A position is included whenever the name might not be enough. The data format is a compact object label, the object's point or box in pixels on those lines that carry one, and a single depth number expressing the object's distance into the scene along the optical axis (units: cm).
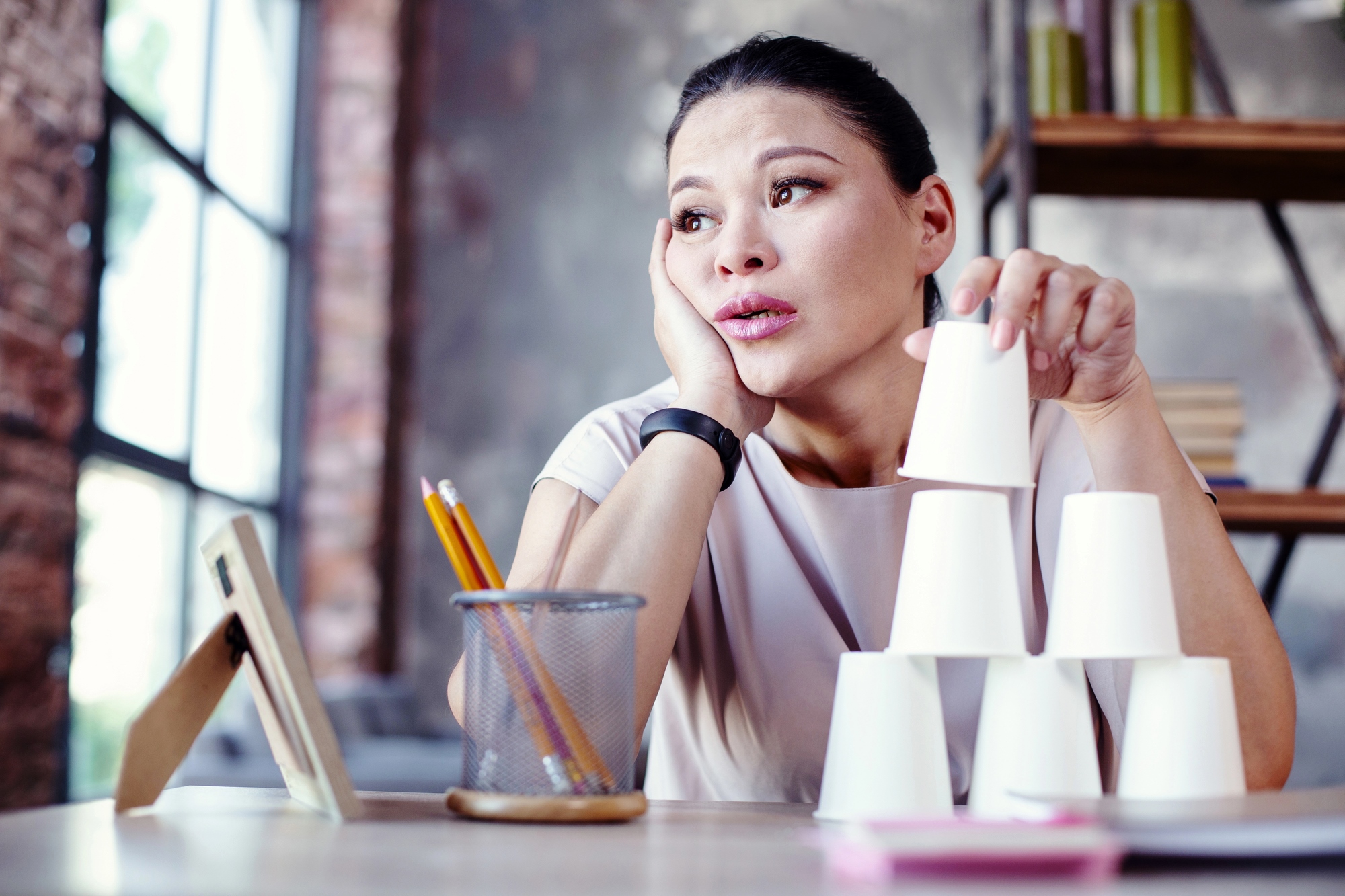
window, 267
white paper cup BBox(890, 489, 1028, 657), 60
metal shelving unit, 208
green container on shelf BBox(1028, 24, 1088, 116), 223
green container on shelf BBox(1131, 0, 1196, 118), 225
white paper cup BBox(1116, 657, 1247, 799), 59
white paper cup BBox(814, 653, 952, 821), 60
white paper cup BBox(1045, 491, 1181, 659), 60
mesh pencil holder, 60
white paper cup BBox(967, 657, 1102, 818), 60
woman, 88
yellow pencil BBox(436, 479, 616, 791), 60
